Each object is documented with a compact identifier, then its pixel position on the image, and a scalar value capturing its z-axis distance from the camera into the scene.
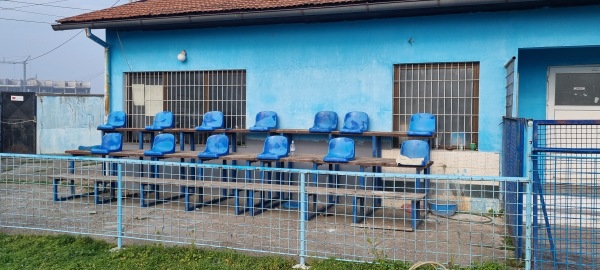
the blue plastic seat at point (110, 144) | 10.42
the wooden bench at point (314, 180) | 7.33
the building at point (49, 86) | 78.96
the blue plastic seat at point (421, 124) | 8.88
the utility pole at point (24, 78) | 64.61
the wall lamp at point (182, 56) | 10.90
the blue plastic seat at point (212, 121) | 10.45
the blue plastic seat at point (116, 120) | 11.22
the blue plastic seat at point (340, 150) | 8.52
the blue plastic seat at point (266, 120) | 10.14
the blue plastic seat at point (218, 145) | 9.59
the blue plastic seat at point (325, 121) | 9.57
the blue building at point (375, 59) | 8.73
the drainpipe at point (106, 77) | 11.49
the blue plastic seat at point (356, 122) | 9.48
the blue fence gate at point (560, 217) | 5.54
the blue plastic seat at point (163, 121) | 10.84
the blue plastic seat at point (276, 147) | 9.21
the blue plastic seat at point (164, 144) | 10.03
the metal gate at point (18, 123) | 18.52
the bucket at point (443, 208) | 8.46
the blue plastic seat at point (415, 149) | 8.59
